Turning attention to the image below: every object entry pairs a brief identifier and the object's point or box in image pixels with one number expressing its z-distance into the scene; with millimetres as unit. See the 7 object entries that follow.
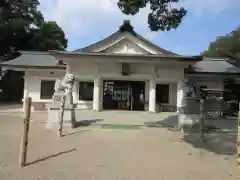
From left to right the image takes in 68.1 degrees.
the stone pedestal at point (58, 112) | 7687
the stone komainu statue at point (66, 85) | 8061
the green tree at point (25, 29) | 20661
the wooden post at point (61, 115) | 6418
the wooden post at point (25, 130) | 3997
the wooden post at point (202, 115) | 6462
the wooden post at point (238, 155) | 2915
